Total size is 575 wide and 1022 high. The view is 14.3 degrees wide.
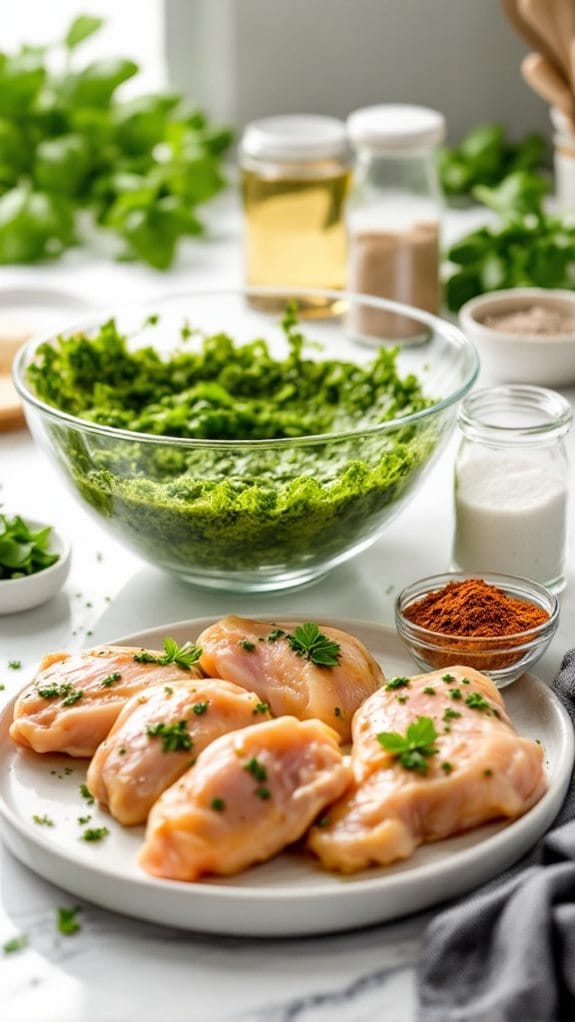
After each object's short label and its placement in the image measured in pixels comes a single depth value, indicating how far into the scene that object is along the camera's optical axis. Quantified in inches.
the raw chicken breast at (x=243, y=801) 38.3
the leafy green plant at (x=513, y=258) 62.1
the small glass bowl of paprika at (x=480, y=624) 43.4
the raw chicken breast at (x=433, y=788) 38.7
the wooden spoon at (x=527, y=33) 63.9
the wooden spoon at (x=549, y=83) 63.1
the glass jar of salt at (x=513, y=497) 47.2
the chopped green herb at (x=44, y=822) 40.2
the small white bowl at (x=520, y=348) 58.3
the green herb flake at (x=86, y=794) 40.8
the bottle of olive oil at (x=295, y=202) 61.5
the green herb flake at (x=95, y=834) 39.8
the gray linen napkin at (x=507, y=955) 36.2
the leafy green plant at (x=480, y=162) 74.5
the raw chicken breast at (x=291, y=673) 42.1
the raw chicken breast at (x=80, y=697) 41.4
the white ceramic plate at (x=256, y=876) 37.9
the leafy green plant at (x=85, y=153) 69.5
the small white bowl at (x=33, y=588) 47.3
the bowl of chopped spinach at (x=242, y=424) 45.7
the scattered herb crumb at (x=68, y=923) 38.3
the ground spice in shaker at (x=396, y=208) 60.3
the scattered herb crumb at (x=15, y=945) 37.9
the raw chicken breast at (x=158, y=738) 39.8
